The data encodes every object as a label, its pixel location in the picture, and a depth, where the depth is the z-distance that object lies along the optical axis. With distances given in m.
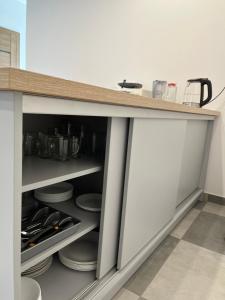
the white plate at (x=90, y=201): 0.92
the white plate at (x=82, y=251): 0.89
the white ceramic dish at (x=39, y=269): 0.80
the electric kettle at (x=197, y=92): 1.73
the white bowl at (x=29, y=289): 0.63
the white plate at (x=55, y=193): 0.97
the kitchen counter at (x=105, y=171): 0.42
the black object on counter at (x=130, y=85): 1.90
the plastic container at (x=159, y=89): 1.85
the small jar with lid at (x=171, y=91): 1.89
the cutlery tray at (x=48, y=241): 0.58
